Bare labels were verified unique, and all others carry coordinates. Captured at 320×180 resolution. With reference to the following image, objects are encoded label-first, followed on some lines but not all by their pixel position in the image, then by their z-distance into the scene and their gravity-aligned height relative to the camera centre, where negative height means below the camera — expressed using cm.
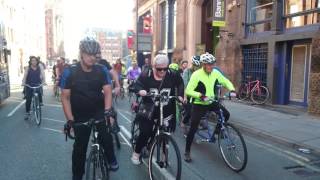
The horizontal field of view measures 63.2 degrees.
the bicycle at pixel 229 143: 383 -111
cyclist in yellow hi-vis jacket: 414 -24
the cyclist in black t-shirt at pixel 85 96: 294 -29
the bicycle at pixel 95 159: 298 -101
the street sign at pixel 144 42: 1717 +195
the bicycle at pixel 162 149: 335 -102
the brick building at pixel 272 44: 835 +96
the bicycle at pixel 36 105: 665 -86
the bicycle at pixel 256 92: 937 -78
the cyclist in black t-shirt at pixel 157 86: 359 -22
